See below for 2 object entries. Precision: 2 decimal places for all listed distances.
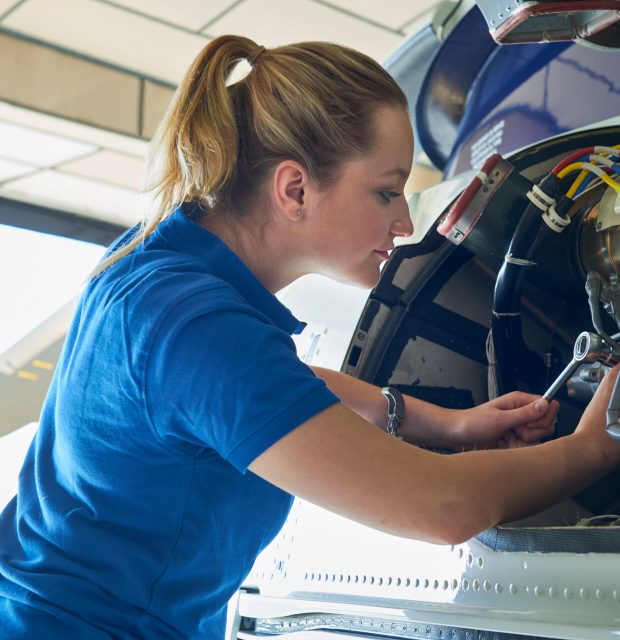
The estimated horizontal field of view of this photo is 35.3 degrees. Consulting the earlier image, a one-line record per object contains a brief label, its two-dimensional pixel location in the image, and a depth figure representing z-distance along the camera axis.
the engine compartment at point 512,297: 1.31
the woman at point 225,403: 0.86
